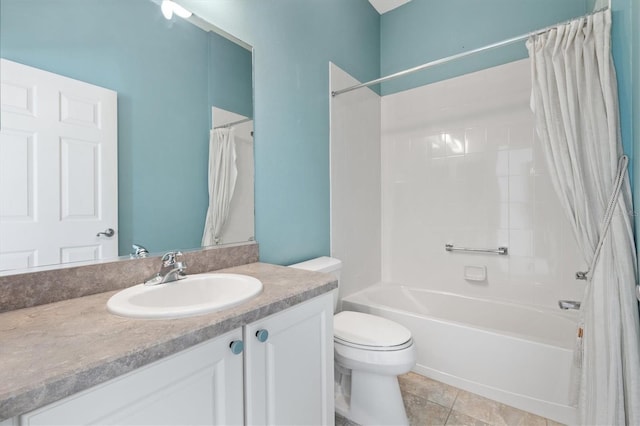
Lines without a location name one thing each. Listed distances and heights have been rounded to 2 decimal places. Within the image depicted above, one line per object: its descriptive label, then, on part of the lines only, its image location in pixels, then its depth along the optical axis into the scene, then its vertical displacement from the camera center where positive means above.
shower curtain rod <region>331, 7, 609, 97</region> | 1.45 +0.87
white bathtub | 1.55 -0.81
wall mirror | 0.86 +0.36
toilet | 1.41 -0.74
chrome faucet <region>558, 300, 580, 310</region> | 1.49 -0.48
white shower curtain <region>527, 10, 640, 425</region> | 1.18 +0.10
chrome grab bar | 2.17 -0.29
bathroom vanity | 0.52 -0.33
